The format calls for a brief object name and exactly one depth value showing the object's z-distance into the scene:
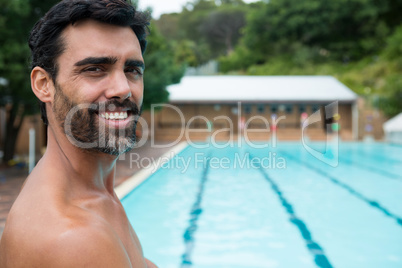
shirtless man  0.94
